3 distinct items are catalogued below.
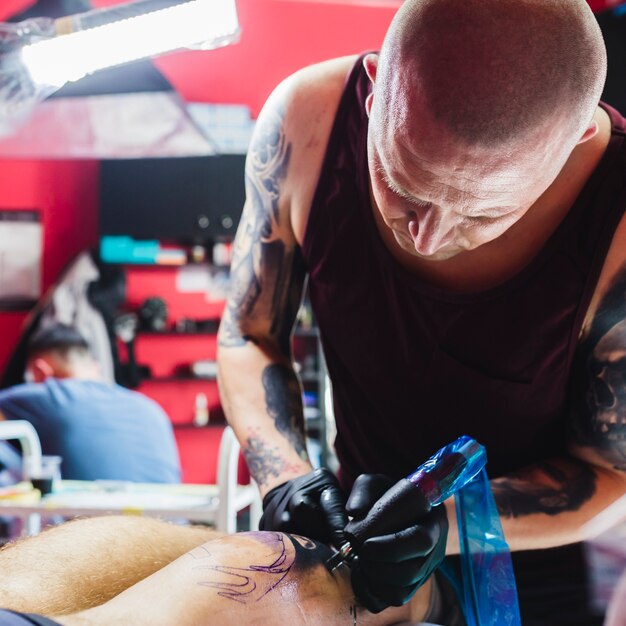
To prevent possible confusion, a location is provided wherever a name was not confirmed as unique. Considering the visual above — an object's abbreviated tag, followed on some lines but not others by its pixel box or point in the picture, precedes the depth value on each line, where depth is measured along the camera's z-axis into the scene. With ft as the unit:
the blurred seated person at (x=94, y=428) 9.62
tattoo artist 2.51
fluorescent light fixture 5.09
